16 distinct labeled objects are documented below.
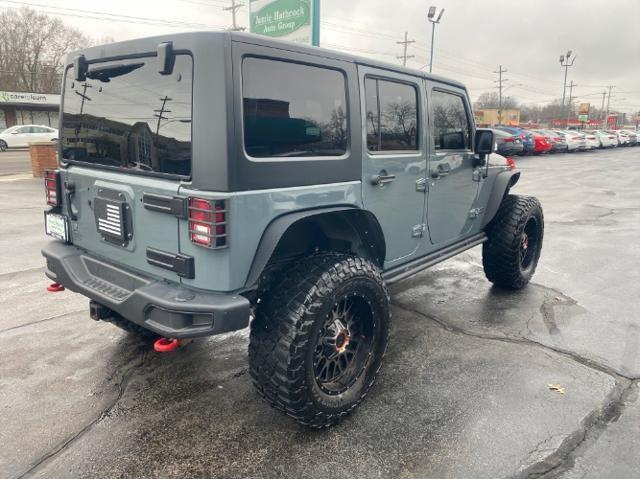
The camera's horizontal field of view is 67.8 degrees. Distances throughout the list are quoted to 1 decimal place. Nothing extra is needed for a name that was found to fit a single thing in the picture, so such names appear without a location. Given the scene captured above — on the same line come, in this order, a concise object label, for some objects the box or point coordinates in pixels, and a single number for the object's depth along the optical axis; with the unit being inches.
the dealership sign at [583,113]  2807.6
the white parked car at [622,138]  1520.3
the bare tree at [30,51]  1802.4
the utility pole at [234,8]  1448.6
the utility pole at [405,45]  1988.2
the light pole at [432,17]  952.3
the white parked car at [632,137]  1626.5
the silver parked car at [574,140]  1177.2
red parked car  1048.8
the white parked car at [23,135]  1046.4
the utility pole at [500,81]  2471.8
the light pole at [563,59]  1844.2
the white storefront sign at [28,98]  1515.7
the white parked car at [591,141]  1252.3
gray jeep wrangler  90.1
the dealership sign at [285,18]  373.4
